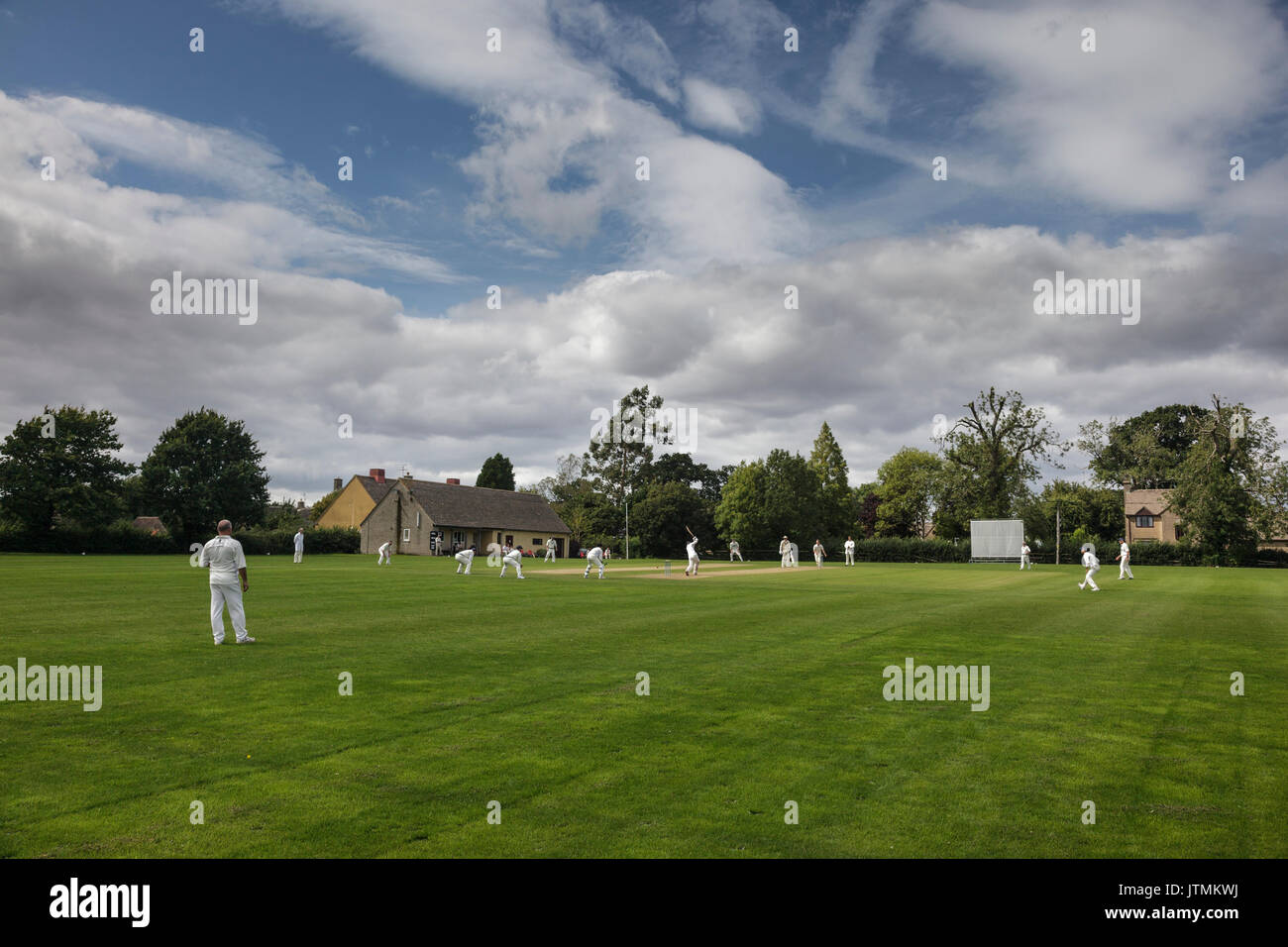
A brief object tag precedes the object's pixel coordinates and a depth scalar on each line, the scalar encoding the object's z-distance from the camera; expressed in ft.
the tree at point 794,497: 267.80
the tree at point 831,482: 285.84
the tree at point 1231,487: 210.59
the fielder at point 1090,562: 95.94
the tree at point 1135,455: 315.58
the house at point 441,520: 256.32
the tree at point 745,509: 268.82
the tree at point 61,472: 196.13
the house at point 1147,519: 320.70
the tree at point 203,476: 236.02
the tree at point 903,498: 320.70
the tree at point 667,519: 280.51
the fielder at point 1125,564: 122.93
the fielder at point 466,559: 119.85
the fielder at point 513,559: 111.55
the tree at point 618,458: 326.03
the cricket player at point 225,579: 44.65
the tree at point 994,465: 263.70
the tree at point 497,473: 363.76
